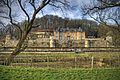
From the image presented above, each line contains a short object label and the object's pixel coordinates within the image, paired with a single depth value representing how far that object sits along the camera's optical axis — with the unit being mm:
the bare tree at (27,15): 20625
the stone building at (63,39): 58581
